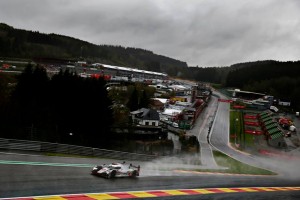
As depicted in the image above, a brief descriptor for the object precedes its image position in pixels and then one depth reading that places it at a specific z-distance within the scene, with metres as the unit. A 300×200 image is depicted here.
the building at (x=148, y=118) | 73.65
